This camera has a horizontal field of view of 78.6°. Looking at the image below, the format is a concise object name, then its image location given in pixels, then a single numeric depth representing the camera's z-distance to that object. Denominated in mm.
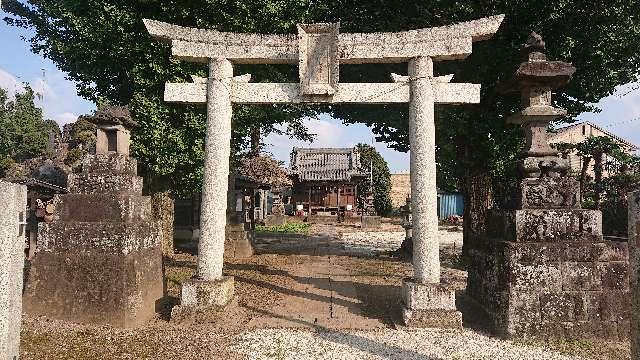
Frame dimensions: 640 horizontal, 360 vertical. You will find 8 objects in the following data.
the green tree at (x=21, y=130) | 41969
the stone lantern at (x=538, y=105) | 6785
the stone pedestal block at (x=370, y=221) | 29922
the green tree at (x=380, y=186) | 41125
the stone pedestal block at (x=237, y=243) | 13547
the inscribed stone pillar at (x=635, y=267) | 3414
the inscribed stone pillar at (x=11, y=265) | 3482
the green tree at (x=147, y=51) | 10312
